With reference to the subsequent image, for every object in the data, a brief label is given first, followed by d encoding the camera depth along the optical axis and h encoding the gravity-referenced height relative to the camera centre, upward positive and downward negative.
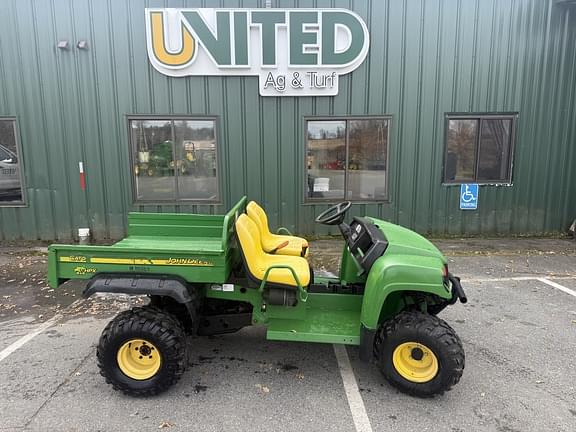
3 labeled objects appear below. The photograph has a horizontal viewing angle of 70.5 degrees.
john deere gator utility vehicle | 2.85 -1.10
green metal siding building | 7.12 +0.62
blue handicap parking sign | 7.80 -0.77
